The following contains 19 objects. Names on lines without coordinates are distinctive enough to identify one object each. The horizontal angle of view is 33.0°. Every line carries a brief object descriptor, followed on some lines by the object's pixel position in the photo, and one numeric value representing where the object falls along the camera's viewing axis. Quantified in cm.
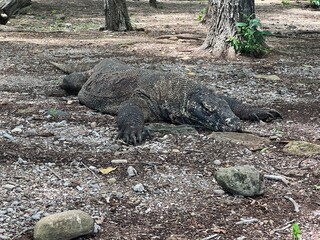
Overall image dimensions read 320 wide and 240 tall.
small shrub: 684
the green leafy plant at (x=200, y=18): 1141
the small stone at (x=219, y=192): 296
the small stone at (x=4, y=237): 239
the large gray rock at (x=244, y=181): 288
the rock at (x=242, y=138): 377
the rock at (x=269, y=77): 602
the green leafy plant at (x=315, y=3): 1508
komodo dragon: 402
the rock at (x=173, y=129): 400
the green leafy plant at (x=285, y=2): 1702
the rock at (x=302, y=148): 357
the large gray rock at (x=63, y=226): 235
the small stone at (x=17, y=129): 400
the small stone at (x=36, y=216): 258
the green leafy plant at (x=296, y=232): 233
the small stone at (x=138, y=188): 296
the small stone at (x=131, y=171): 318
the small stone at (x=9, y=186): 289
